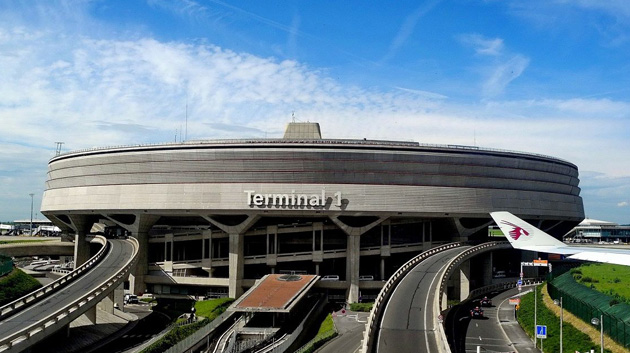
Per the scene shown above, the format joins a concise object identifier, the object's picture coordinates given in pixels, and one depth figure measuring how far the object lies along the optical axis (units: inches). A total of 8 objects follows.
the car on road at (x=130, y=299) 3627.0
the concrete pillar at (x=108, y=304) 3091.0
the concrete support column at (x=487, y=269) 3980.8
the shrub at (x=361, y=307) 3287.4
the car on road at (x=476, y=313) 2770.7
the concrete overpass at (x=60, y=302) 2019.4
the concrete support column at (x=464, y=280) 3646.7
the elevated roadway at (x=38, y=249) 4744.1
